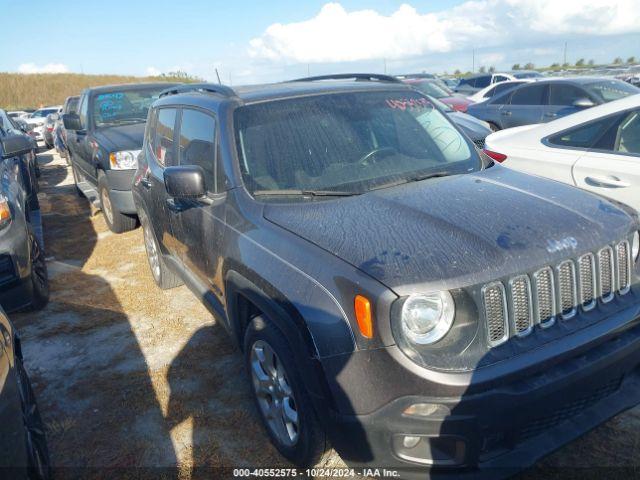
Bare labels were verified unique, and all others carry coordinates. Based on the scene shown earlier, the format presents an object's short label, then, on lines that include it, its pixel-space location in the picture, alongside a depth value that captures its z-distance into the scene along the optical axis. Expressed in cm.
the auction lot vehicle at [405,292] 195
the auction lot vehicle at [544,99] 917
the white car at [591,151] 374
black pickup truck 649
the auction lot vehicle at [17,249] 414
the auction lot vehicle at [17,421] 186
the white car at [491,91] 1323
